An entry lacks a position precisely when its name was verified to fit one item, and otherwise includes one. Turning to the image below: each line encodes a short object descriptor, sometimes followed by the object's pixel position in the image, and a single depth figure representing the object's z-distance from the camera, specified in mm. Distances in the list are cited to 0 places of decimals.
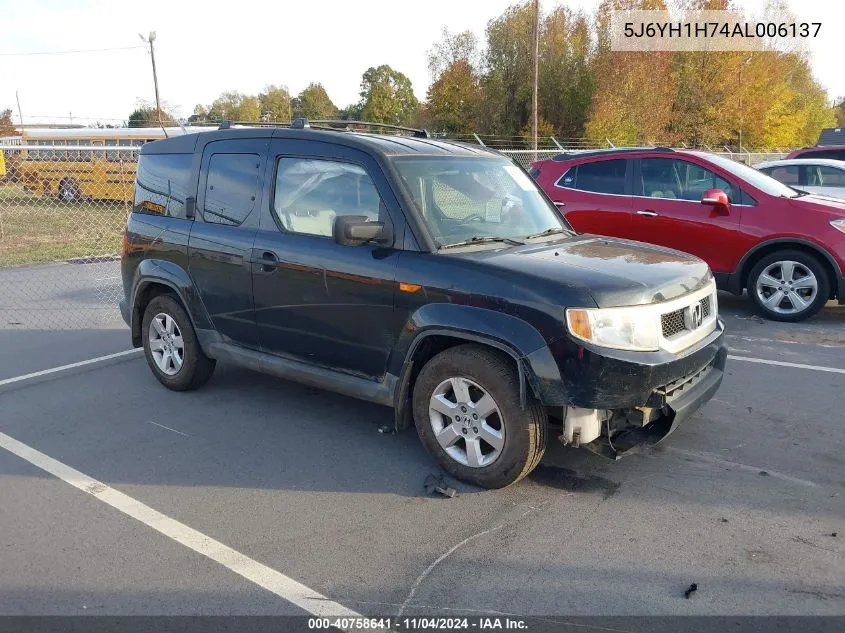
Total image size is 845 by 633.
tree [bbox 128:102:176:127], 41966
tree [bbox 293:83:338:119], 75875
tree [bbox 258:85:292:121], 71000
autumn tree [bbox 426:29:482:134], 44750
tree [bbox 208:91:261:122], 70812
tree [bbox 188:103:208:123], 73975
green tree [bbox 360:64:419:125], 60731
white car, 11594
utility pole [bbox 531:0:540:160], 26453
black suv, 3783
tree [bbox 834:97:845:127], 64625
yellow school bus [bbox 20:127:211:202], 19656
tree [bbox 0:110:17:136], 37769
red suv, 7773
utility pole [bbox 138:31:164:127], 39969
